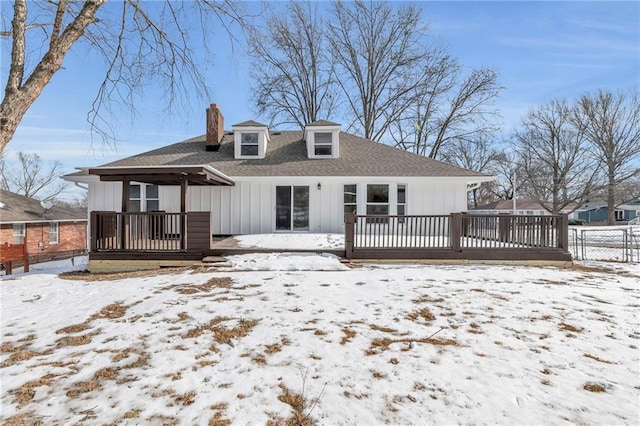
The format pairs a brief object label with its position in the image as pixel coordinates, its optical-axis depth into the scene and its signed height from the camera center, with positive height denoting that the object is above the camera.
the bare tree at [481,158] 32.16 +6.59
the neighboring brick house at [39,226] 17.88 -0.49
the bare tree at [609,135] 29.22 +7.94
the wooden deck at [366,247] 7.88 -0.69
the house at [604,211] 48.36 +1.02
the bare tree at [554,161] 31.56 +6.08
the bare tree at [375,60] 21.77 +11.37
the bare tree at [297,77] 22.33 +10.41
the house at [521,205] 35.09 +1.56
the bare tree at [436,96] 21.84 +8.43
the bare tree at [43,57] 4.40 +2.50
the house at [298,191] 11.25 +1.00
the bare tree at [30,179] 38.31 +4.96
